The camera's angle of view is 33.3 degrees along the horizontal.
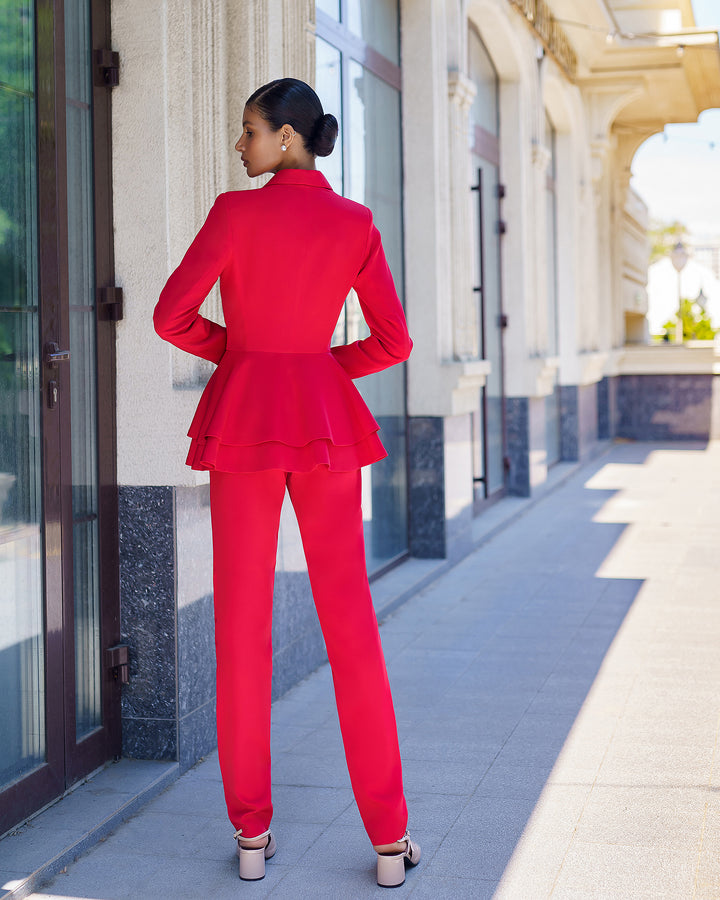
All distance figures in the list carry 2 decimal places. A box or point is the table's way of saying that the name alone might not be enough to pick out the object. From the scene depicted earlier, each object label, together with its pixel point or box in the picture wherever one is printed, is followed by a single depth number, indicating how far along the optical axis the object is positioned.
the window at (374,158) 5.77
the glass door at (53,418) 3.12
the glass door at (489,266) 8.86
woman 2.69
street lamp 19.20
